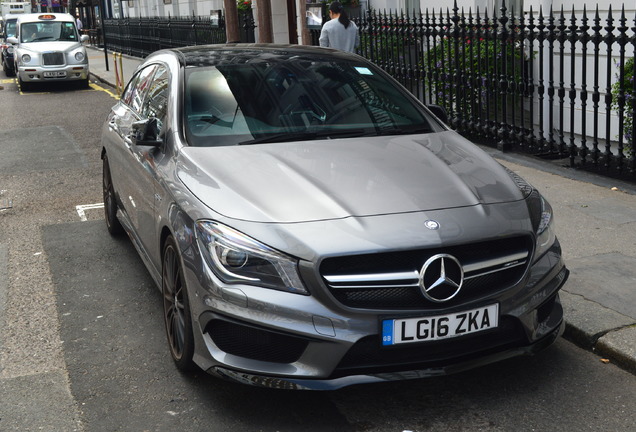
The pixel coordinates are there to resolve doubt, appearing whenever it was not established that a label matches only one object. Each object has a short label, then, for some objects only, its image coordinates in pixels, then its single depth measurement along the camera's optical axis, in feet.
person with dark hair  40.63
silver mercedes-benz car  12.17
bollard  68.97
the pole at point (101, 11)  86.53
